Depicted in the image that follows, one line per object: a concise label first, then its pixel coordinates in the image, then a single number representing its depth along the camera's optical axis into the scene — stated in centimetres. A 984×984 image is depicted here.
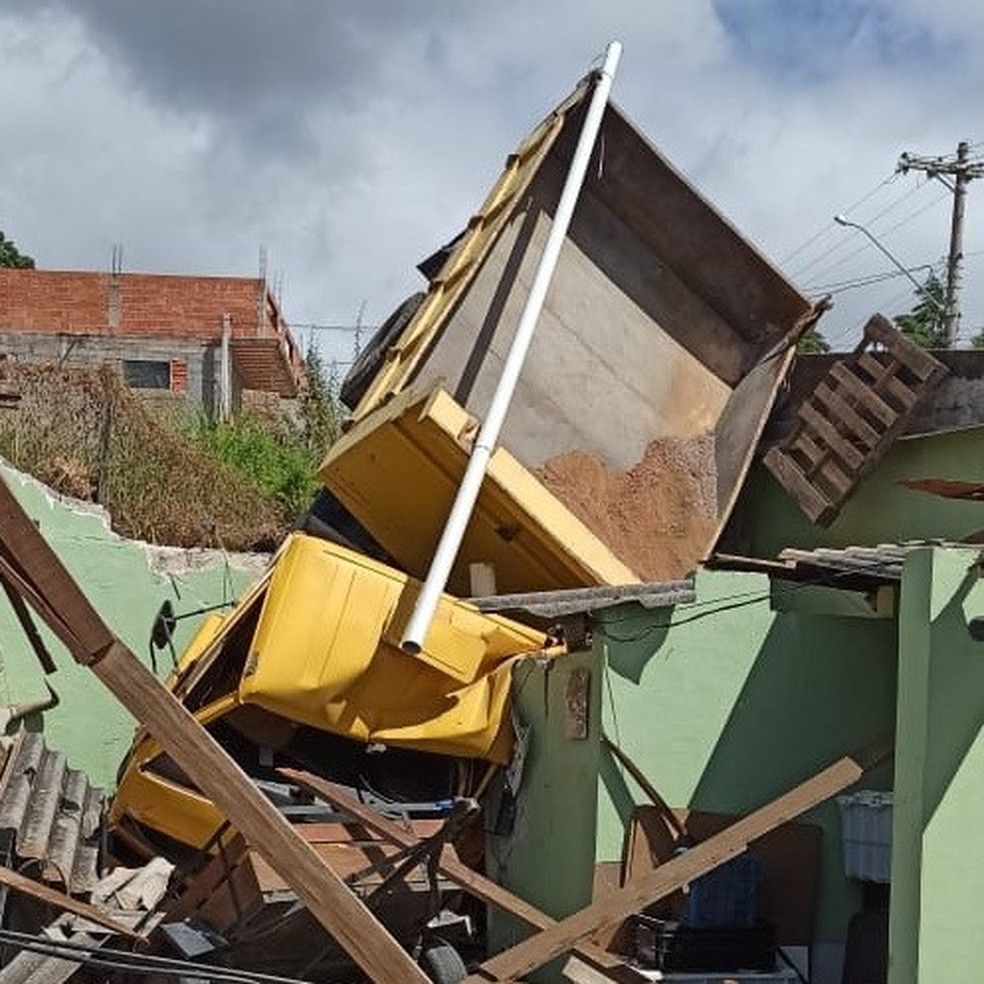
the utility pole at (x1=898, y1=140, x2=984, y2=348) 3055
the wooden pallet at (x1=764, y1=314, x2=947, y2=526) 1000
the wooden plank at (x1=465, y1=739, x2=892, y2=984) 672
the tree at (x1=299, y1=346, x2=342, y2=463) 1800
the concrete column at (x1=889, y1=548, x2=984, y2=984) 638
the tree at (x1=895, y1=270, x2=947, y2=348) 2986
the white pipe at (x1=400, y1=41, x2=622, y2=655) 903
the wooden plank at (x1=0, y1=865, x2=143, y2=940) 716
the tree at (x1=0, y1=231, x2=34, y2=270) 4275
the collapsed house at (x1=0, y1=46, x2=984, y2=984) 724
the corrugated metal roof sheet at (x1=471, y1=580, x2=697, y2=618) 838
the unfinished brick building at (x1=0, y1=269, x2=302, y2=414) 2541
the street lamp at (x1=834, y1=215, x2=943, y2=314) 2700
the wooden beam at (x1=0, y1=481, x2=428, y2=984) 369
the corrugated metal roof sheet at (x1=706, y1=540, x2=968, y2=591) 725
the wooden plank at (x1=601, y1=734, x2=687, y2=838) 820
